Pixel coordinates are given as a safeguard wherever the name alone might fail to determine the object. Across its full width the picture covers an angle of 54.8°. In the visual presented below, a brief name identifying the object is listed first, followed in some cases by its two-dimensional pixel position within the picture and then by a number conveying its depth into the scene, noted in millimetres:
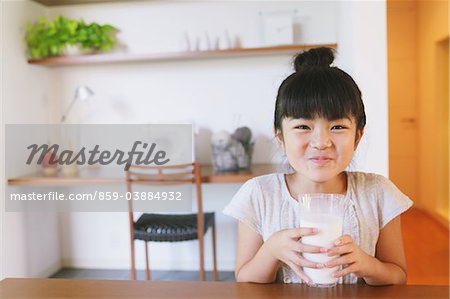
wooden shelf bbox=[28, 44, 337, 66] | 3041
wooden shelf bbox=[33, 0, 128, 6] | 3460
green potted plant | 3221
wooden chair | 2812
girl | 836
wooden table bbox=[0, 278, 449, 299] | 818
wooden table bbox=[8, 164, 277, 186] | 2889
